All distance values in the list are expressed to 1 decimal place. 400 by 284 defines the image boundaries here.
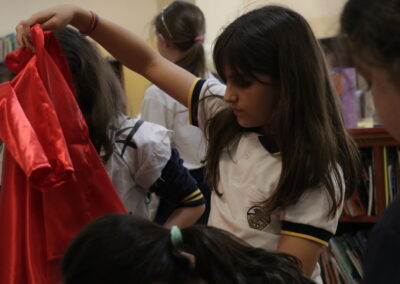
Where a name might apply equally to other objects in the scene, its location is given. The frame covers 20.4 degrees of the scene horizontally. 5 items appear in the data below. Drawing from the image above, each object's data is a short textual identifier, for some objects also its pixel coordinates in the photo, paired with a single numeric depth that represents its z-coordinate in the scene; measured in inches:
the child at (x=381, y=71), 79.9
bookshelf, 162.7
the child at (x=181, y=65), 150.0
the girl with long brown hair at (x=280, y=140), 100.8
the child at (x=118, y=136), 115.4
